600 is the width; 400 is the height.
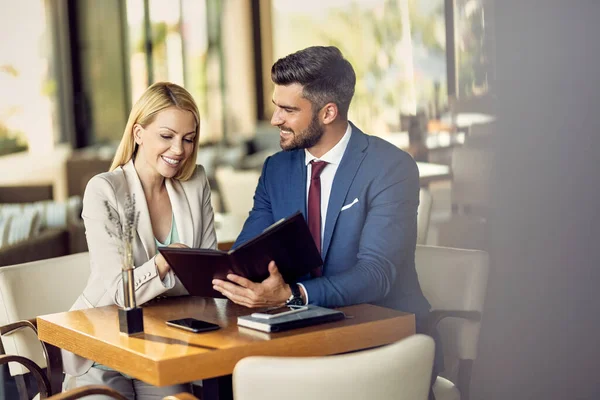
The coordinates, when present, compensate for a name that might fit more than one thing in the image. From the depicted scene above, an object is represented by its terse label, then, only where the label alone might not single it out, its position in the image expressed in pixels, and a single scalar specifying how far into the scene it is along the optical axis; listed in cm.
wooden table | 205
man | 285
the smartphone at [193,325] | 228
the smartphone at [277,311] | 232
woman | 268
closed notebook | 225
